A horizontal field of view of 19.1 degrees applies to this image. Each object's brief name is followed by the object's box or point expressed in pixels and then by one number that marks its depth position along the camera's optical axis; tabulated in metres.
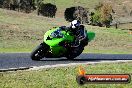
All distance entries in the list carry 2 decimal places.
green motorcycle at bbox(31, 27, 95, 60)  19.14
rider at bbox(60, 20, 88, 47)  19.78
